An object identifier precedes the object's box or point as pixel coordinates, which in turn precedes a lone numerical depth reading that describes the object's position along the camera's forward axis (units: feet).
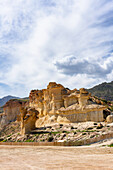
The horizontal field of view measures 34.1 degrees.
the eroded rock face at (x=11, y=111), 316.91
